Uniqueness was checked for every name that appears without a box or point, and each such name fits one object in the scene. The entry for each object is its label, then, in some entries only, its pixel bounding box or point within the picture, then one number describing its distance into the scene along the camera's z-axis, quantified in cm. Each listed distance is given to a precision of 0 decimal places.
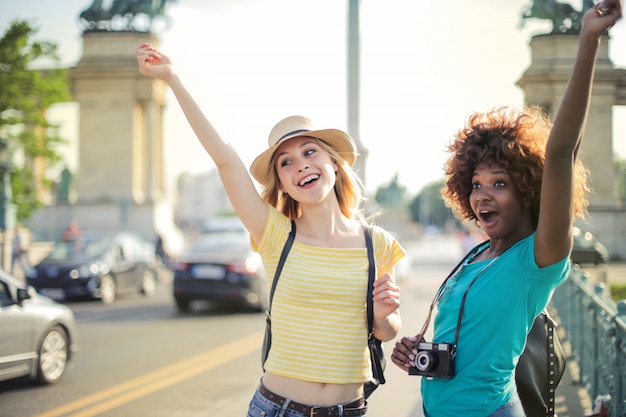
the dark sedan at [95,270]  1445
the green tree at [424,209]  9244
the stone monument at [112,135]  3316
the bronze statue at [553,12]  1947
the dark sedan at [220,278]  1247
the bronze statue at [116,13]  3462
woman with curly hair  189
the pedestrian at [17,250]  2080
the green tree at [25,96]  2138
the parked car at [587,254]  1280
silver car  658
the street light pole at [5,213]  1925
